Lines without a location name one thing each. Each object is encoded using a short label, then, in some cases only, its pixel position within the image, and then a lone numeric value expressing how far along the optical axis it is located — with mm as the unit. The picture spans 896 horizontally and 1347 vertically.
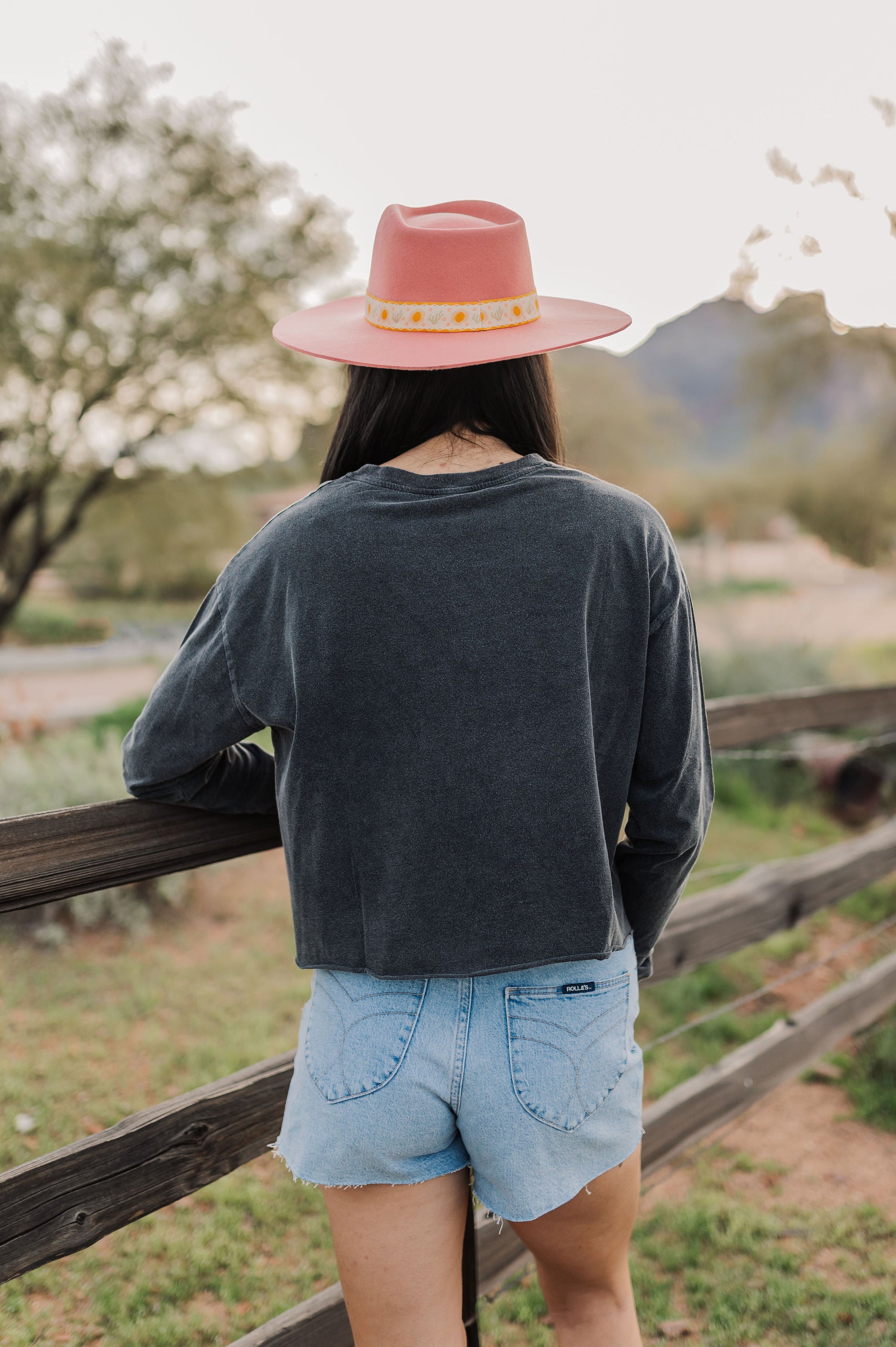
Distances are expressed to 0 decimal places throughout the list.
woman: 1030
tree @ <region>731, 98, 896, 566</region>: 9453
